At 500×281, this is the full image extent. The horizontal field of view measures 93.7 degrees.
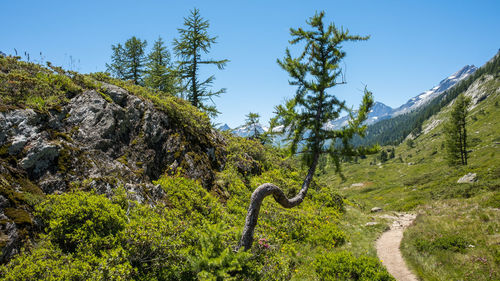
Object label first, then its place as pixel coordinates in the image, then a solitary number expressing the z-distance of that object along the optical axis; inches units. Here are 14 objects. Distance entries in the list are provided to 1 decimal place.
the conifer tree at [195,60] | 941.8
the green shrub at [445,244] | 504.4
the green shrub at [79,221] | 245.4
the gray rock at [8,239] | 211.5
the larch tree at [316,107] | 393.7
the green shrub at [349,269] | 378.6
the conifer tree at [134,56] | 1412.4
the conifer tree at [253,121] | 1471.5
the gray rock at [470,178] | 1613.9
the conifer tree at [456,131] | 2206.0
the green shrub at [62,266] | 196.2
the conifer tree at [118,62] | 1502.2
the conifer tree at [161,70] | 951.0
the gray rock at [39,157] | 302.3
